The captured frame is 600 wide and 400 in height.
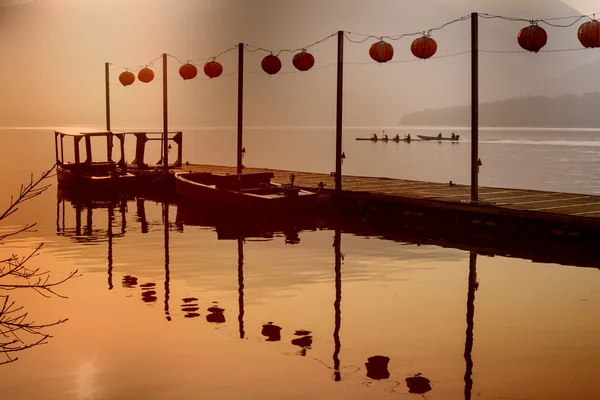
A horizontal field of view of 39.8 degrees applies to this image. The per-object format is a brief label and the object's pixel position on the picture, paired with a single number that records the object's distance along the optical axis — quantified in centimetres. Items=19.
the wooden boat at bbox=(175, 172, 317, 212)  2780
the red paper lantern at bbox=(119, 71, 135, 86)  4319
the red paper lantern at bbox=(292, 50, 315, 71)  2911
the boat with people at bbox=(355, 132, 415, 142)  14954
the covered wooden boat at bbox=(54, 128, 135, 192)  3734
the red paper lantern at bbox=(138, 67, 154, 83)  4186
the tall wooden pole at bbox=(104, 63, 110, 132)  4923
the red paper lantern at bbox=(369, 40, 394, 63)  2608
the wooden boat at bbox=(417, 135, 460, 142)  16669
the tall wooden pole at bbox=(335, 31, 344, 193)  2839
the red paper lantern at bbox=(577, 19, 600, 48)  2038
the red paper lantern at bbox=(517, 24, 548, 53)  2197
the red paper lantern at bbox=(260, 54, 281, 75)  3041
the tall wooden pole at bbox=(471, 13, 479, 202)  2298
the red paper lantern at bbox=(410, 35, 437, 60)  2419
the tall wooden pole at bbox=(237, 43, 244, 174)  3288
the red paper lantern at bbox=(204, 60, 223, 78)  3638
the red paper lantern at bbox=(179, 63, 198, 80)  3812
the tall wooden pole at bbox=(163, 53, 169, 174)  3897
